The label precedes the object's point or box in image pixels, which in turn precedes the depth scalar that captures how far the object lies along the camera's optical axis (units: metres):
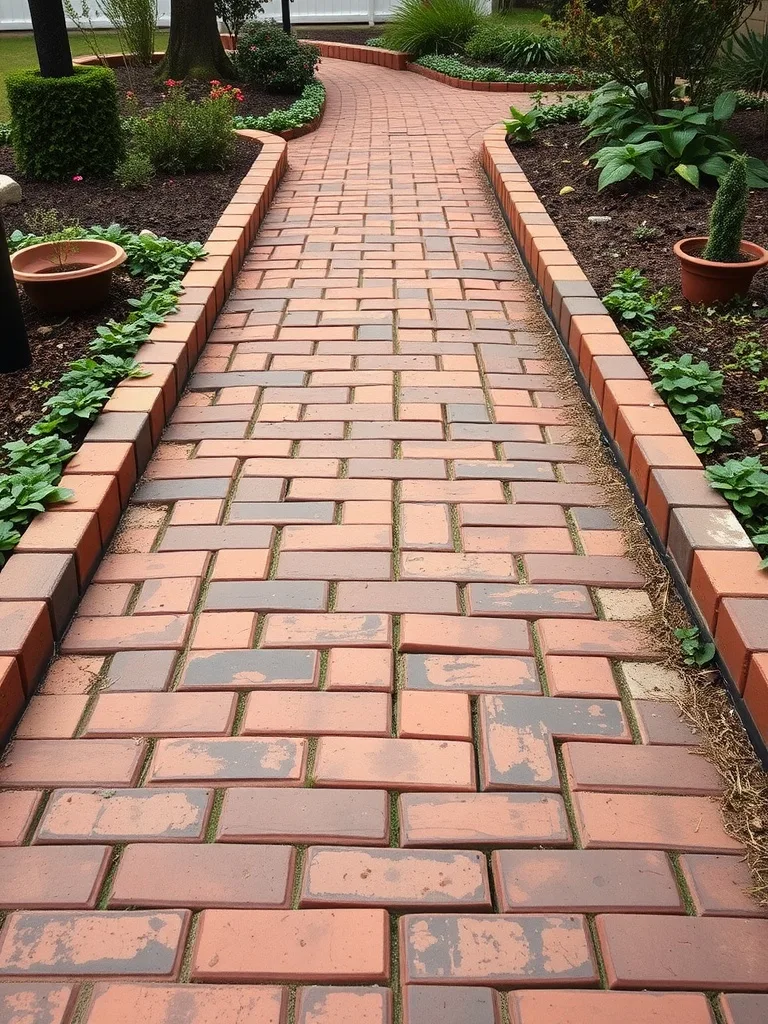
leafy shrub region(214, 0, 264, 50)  10.71
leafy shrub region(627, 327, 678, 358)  3.33
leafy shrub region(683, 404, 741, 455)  2.66
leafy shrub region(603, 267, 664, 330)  3.57
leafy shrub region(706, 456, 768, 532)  2.36
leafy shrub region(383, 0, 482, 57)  12.14
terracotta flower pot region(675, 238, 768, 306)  3.59
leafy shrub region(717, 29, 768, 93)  6.84
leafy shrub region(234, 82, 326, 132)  7.74
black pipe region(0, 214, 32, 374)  3.09
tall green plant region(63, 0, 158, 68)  9.40
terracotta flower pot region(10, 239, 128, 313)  3.60
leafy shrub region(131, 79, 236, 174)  5.76
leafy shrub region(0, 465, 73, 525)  2.38
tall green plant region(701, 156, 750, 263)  3.54
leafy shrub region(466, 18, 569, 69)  10.91
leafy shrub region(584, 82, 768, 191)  5.14
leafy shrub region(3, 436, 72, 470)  2.62
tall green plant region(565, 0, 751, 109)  5.39
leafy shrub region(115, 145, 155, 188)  5.40
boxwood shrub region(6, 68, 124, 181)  5.46
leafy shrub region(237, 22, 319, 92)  9.30
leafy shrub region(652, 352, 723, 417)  2.91
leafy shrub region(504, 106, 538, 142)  6.64
